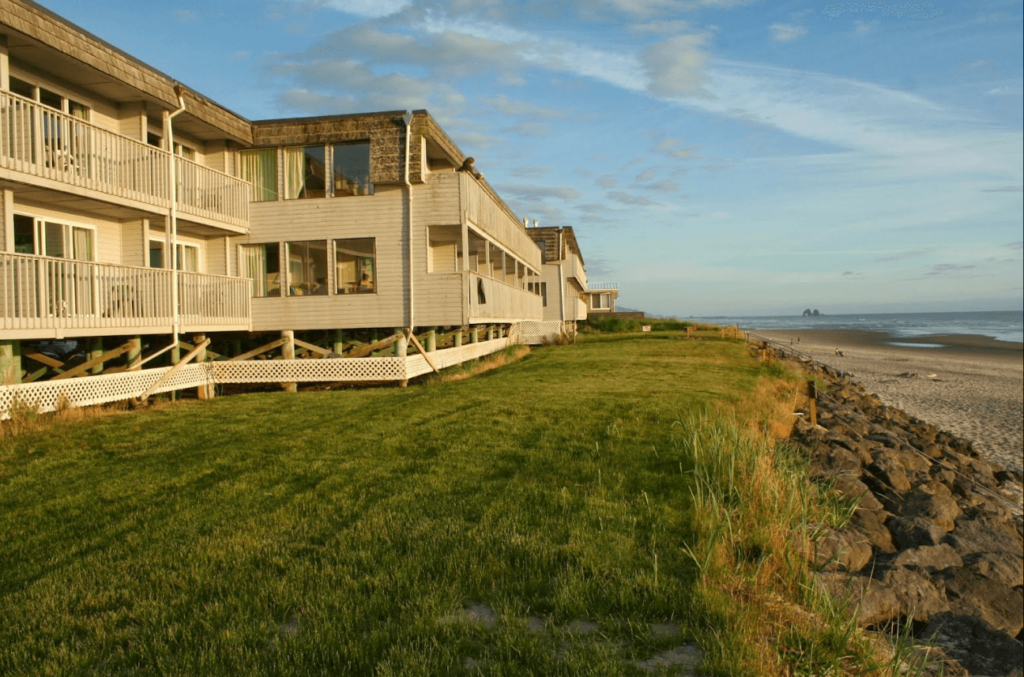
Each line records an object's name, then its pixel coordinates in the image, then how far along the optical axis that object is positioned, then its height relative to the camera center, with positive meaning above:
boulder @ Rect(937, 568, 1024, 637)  7.63 -3.15
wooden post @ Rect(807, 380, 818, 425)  16.02 -1.90
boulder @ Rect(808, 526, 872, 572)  6.95 -2.45
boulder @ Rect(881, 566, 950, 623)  6.92 -2.82
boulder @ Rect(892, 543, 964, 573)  8.23 -2.90
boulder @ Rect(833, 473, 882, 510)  10.34 -2.60
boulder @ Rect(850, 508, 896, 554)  8.85 -2.78
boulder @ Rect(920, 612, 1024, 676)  6.33 -3.07
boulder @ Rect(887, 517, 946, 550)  9.11 -2.90
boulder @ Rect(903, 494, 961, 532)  10.81 -3.07
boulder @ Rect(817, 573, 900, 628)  6.19 -2.59
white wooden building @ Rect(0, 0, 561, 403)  13.98 +2.68
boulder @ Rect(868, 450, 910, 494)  12.59 -2.91
